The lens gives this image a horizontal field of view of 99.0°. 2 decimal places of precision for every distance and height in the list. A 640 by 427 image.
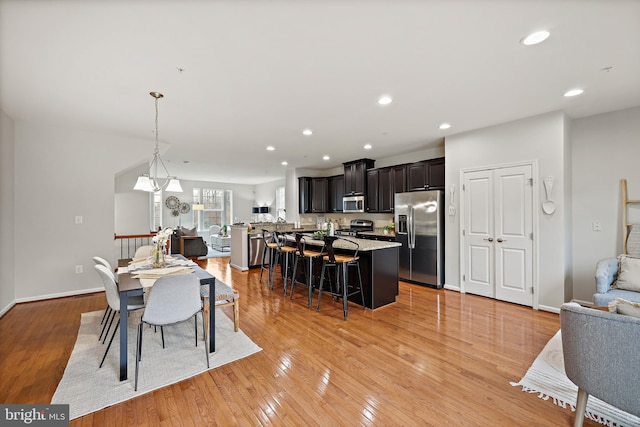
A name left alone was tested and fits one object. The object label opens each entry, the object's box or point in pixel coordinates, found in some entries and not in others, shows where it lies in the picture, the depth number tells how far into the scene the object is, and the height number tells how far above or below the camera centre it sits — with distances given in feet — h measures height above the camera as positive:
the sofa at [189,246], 24.38 -3.10
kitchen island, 12.35 -2.80
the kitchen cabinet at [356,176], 22.17 +2.94
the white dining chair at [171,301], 7.04 -2.38
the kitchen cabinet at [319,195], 26.13 +1.58
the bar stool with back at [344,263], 11.56 -2.36
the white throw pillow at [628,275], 9.66 -2.36
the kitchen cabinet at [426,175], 16.84 +2.30
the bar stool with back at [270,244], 16.33 -2.01
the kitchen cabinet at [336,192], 24.73 +1.73
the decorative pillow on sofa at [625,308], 4.73 -1.75
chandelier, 11.55 +1.17
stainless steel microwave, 22.21 +0.59
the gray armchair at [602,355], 4.47 -2.55
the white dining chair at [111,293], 7.59 -2.32
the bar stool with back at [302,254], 12.66 -2.02
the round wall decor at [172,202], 34.66 +1.23
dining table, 6.96 -2.16
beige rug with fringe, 5.80 -4.42
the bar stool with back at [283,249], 14.60 -2.03
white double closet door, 12.76 -1.16
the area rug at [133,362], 6.57 -4.42
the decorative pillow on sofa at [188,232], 26.80 -2.05
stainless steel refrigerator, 16.07 -1.54
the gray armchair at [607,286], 9.30 -2.77
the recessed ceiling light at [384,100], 10.44 +4.34
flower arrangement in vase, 9.39 -1.37
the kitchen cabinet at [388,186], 19.26 +1.83
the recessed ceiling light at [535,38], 6.69 +4.33
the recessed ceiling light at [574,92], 9.84 +4.31
